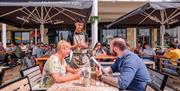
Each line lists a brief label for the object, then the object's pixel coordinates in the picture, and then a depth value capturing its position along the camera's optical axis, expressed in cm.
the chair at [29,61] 385
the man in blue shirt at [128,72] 192
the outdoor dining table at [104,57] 466
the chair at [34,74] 239
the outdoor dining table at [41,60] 435
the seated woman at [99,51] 579
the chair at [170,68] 383
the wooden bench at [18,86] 154
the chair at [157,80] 185
